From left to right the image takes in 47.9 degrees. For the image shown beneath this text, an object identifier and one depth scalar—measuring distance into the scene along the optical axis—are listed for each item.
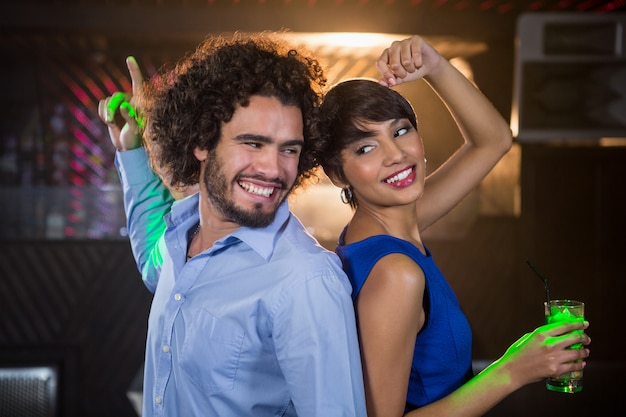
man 1.27
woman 1.39
